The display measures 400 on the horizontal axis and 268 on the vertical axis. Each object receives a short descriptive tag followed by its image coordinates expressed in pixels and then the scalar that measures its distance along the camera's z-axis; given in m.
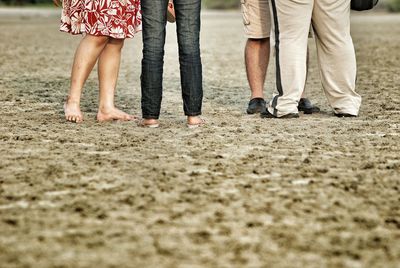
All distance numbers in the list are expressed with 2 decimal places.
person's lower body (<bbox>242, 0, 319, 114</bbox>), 7.69
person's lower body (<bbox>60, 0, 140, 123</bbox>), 6.96
